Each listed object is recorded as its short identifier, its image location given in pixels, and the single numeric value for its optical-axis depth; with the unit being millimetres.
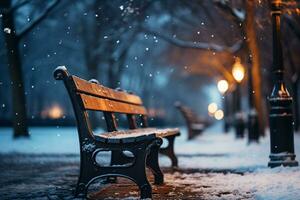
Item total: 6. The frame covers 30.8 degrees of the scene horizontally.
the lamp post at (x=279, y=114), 9039
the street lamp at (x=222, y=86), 29675
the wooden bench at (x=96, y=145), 5898
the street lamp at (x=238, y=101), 21281
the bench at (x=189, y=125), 19273
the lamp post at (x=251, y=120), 17016
